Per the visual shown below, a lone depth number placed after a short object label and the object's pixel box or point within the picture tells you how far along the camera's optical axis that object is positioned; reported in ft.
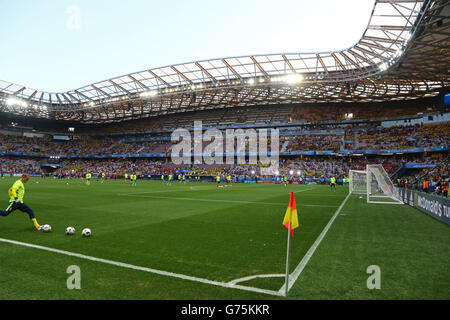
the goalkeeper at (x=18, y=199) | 25.22
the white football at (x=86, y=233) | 24.10
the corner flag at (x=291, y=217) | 14.48
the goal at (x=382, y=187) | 65.76
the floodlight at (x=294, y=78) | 131.91
